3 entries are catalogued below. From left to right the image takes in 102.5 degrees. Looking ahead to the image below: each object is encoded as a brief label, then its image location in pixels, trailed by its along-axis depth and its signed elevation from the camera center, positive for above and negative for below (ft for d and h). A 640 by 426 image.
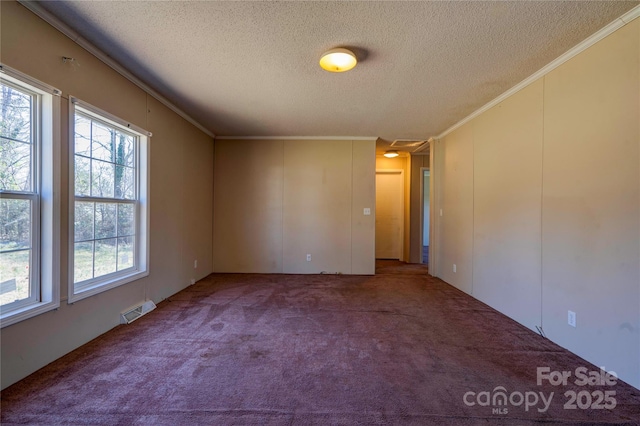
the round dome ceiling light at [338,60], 7.05 +4.31
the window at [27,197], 5.53 +0.27
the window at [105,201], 7.20 +0.27
